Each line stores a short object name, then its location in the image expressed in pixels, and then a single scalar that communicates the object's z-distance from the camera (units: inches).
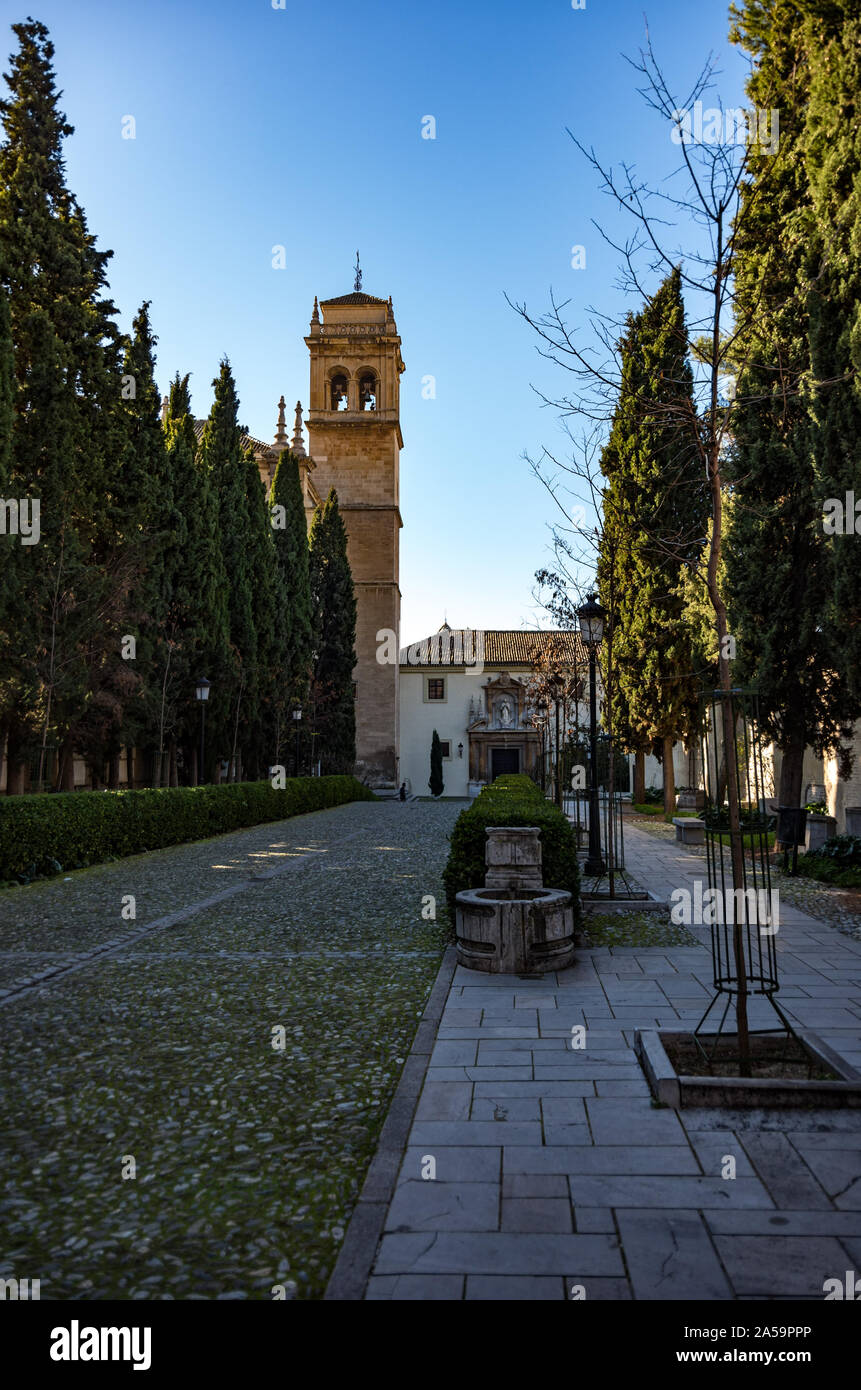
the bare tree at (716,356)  155.9
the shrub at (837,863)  393.1
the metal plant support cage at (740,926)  149.9
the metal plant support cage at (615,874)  350.0
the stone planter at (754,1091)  137.3
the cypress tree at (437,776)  1779.0
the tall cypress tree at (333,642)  1296.8
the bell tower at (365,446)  1641.2
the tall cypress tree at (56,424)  534.3
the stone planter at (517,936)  240.1
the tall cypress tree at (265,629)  990.4
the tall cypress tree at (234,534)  924.6
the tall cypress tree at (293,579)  1077.3
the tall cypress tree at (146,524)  645.9
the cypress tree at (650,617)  786.5
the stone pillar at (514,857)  270.1
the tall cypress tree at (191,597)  750.5
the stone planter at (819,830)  478.0
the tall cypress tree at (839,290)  373.7
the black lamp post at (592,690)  384.5
